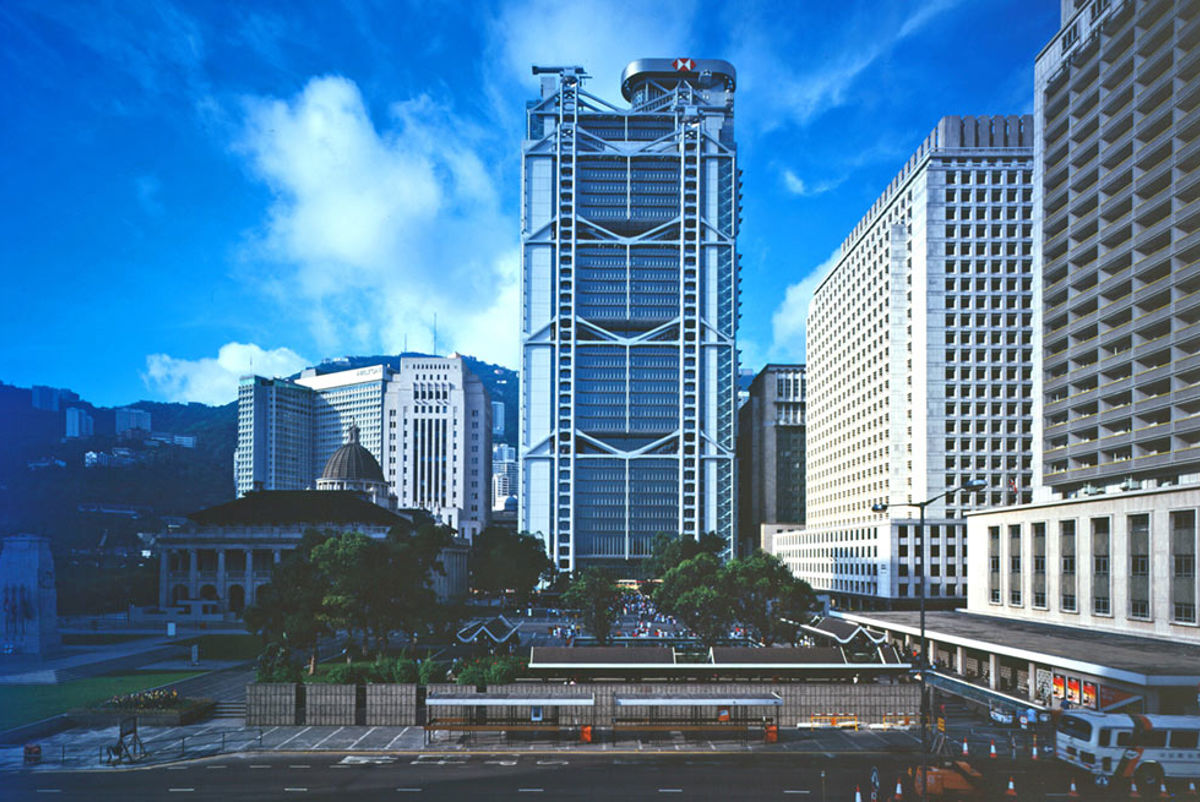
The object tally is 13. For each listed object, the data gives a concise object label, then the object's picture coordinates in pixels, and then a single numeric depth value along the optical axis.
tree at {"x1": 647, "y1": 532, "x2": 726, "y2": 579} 126.51
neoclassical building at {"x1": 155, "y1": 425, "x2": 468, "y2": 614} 116.94
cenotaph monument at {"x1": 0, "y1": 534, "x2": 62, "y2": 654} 68.94
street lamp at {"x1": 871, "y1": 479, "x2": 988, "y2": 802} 27.57
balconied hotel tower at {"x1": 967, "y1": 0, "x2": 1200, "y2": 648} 56.06
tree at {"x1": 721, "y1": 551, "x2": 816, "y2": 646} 68.25
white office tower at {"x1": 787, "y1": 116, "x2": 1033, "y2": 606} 114.12
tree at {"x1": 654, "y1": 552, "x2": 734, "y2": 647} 65.12
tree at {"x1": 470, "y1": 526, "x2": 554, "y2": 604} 121.44
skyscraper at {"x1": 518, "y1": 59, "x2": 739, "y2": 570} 179.75
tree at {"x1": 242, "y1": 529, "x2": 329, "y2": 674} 58.47
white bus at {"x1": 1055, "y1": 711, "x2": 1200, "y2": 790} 33.00
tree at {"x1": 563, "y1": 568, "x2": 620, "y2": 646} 71.25
